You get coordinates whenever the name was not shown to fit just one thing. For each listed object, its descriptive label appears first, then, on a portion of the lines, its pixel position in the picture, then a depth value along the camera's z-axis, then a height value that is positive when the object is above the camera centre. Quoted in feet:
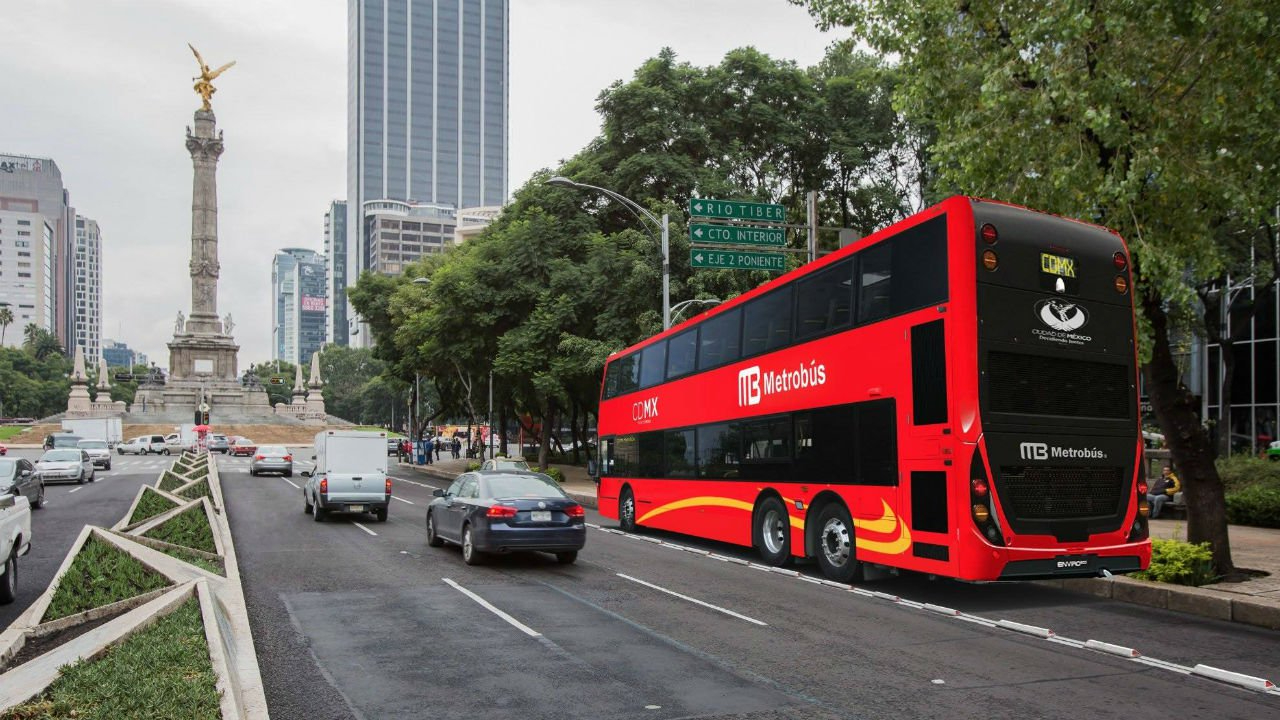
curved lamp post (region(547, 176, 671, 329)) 87.66 +12.75
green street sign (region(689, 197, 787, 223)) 76.13 +15.53
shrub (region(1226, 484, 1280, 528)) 67.56 -7.79
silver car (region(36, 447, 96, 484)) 121.60 -7.72
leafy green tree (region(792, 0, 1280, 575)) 38.86 +11.90
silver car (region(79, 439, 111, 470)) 166.71 -8.27
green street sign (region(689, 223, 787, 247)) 77.30 +13.54
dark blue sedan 48.88 -5.95
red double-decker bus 34.42 -0.07
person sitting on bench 74.13 -7.32
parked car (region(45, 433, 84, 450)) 188.96 -6.99
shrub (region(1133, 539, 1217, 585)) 40.19 -6.99
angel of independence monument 313.53 +21.43
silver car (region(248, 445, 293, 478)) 144.90 -8.67
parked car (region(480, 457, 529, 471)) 114.40 -7.65
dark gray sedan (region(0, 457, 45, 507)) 73.56 -5.71
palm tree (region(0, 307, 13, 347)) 520.83 +48.65
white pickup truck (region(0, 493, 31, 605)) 36.27 -5.16
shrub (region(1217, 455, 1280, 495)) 75.72 -6.13
